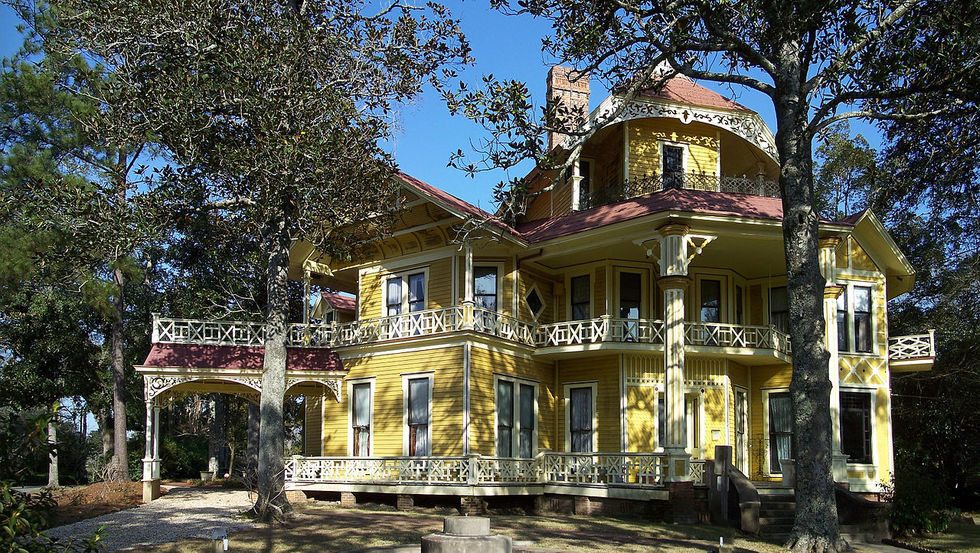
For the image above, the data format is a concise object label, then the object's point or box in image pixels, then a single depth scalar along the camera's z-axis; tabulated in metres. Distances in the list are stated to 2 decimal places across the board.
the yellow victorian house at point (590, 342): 22.02
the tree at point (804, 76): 14.58
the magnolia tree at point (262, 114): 18.09
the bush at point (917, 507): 19.75
